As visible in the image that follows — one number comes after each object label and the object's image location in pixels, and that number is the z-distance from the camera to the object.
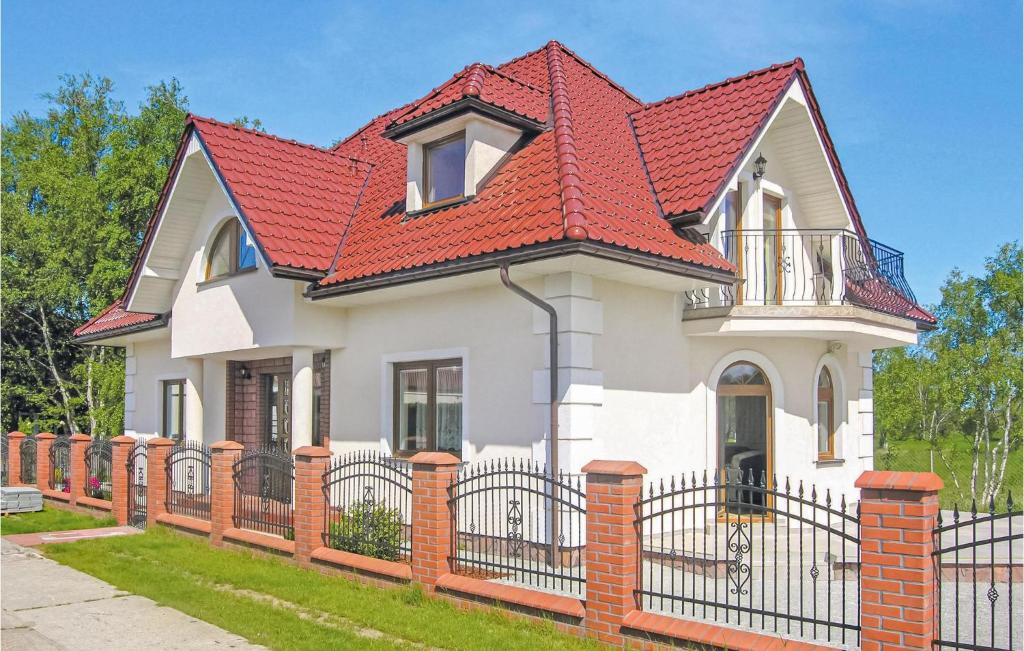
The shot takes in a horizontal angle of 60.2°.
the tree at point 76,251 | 24.62
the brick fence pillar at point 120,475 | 13.52
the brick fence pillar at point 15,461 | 18.00
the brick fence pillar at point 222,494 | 11.24
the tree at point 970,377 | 22.14
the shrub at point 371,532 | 9.27
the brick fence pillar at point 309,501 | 9.66
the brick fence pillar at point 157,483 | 12.80
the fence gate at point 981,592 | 5.20
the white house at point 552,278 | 9.68
